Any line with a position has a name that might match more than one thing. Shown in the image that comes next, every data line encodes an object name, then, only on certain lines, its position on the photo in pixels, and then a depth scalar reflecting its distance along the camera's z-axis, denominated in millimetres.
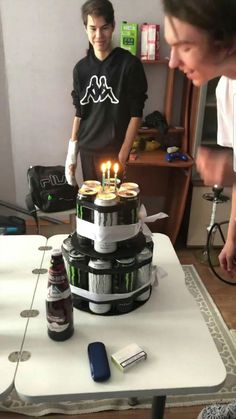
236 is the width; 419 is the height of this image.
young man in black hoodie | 2055
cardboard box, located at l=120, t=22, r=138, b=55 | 2404
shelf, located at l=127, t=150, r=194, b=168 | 2385
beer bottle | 903
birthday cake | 998
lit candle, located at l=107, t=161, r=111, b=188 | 1116
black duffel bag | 2285
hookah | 2365
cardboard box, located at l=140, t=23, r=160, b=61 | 2402
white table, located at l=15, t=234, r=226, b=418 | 816
